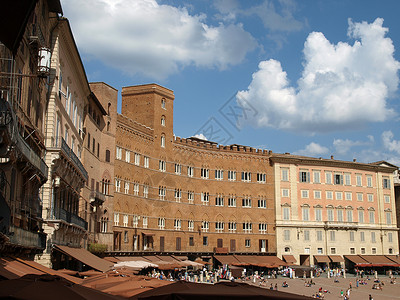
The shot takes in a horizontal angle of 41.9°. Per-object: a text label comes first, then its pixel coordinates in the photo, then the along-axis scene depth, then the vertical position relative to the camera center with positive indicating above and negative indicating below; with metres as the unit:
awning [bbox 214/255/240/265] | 67.06 -2.19
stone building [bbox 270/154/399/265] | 73.88 +5.04
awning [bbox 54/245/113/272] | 32.34 -1.12
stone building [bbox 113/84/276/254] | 58.69 +6.65
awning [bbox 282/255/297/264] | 71.19 -2.23
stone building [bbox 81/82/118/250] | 46.88 +7.67
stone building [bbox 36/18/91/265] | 30.78 +5.74
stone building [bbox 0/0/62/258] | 17.88 +3.74
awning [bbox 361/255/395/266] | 75.94 -2.33
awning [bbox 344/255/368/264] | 74.62 -2.28
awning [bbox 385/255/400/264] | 77.86 -2.20
